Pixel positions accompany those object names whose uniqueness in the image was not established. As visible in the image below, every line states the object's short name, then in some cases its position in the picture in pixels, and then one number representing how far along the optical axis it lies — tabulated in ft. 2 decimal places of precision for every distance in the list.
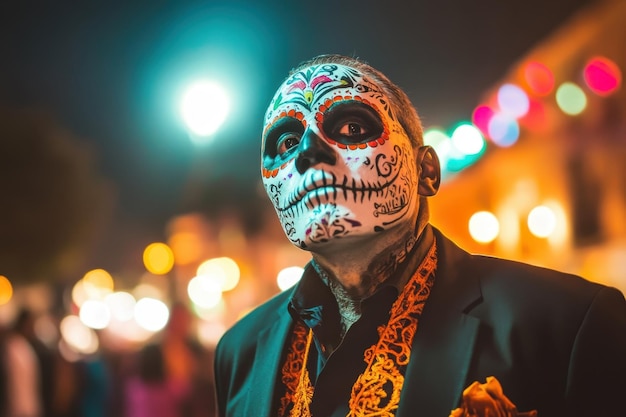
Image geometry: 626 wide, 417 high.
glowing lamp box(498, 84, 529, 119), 17.40
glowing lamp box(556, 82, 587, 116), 20.85
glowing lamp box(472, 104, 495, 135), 13.62
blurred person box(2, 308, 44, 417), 15.96
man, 4.30
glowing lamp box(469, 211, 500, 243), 19.77
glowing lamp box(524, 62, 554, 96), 18.97
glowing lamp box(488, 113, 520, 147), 18.53
